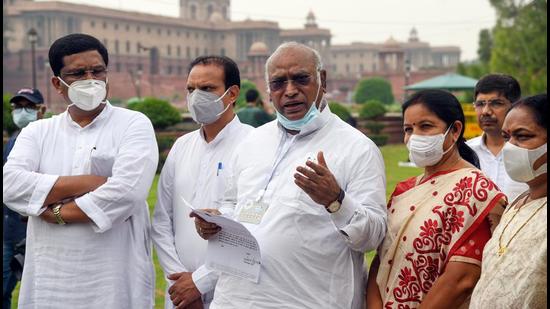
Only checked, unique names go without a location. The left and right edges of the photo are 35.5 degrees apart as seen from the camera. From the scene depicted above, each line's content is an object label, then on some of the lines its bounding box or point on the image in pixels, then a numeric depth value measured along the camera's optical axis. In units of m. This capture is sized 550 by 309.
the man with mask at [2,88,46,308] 4.29
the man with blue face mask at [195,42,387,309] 2.36
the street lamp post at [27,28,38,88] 21.80
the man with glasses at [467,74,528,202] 3.51
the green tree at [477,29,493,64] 38.38
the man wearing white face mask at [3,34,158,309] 2.87
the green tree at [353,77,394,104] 49.19
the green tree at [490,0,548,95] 27.69
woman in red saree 2.31
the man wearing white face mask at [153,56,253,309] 3.02
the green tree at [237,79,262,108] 37.11
